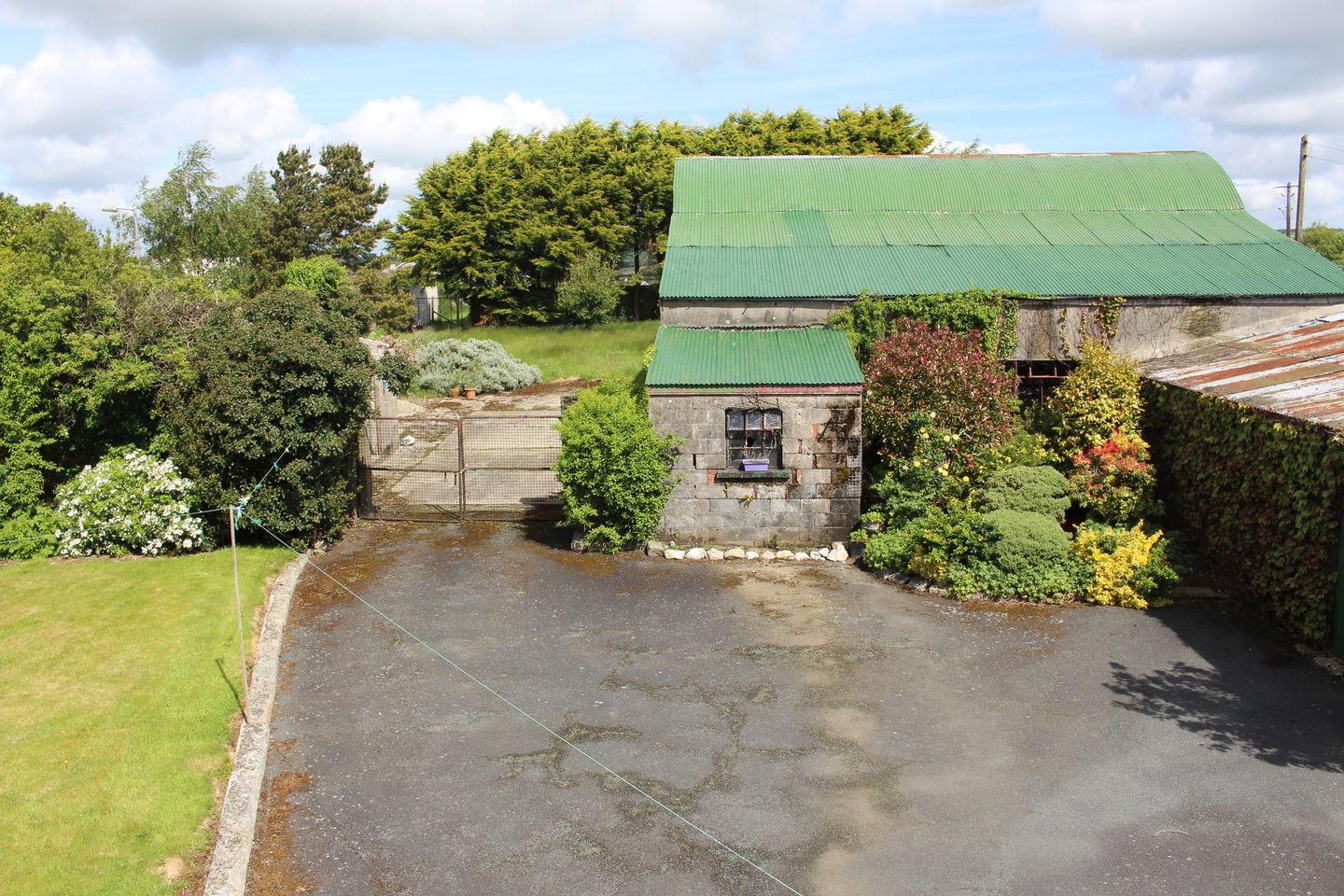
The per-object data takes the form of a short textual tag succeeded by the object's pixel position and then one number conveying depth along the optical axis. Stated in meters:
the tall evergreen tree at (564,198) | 43.34
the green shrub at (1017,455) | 16.05
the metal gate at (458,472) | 19.45
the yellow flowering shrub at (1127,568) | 13.73
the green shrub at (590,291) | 41.47
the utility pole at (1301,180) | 31.86
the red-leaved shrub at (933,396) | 16.28
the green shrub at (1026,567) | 13.98
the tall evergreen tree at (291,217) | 44.12
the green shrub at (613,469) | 15.96
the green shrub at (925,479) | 15.68
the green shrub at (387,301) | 43.97
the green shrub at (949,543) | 14.62
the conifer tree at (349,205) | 47.12
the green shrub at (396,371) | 17.52
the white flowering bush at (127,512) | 16.16
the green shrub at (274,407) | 15.60
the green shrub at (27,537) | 16.25
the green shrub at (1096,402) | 16.52
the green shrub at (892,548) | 15.19
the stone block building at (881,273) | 16.38
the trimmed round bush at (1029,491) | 14.96
